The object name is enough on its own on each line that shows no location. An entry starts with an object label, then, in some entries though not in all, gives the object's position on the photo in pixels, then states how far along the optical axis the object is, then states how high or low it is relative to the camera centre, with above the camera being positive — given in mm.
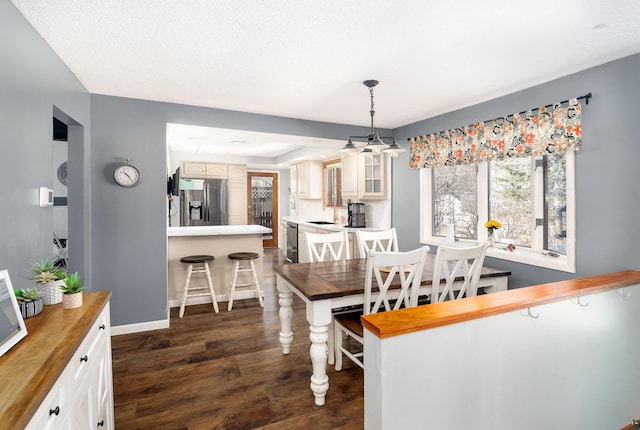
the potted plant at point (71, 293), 1464 -360
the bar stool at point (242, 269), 4020 -743
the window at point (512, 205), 2822 +68
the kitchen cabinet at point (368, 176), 4828 +549
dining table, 2156 -560
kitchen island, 4106 -477
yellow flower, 3242 -131
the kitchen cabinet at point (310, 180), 6754 +696
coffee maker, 5301 -43
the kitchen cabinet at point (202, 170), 6688 +907
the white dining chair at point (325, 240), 3189 -282
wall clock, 3205 +384
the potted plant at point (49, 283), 1481 -319
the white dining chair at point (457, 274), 2195 -451
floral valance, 2613 +707
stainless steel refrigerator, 6531 +224
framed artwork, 1079 -370
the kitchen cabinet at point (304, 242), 4953 -496
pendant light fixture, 2791 +584
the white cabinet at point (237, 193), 7176 +440
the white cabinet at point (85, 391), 978 -655
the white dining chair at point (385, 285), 2084 -500
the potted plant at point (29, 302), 1329 -369
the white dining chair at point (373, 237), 3564 -278
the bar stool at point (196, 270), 3818 -706
